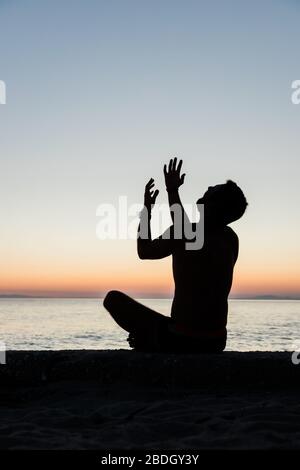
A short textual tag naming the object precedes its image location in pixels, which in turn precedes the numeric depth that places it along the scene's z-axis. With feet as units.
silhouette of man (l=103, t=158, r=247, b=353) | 13.17
